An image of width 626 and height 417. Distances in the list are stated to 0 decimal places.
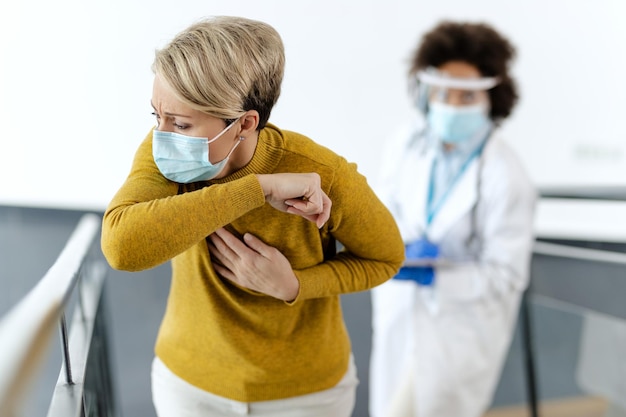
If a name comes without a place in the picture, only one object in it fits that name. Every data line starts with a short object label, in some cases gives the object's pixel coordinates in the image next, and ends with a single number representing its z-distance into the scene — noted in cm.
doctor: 187
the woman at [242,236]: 85
